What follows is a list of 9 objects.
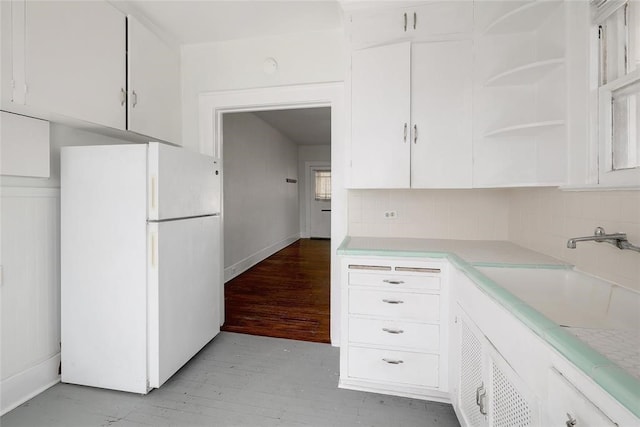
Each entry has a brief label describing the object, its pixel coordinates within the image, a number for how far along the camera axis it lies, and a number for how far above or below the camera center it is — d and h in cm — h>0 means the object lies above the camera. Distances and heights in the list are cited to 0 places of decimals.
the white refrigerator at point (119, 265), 177 -33
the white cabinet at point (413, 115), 187 +63
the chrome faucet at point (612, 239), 109 -11
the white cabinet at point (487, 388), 91 -65
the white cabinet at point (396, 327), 171 -69
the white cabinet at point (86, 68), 143 +85
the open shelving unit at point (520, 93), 155 +68
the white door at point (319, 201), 840 +28
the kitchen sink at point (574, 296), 112 -38
